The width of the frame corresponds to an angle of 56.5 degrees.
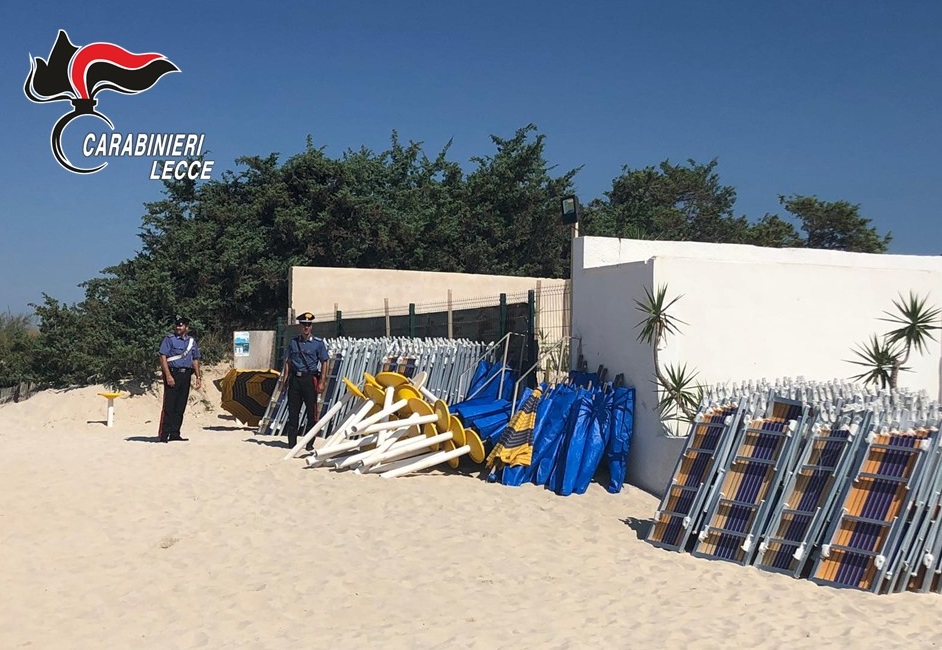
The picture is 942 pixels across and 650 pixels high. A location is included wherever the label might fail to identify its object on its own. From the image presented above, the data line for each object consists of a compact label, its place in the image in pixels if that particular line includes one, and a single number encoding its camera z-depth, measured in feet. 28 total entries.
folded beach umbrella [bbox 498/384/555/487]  33.47
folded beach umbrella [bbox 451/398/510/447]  35.09
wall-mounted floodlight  42.19
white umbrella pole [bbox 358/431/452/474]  33.68
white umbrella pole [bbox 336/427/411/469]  34.11
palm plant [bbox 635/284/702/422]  32.71
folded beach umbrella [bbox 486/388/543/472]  33.68
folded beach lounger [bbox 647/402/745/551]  26.73
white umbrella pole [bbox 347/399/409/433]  34.71
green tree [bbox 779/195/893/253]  107.45
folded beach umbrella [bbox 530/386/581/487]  33.86
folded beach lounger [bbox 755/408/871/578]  23.98
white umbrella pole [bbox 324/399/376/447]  34.83
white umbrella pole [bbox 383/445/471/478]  33.60
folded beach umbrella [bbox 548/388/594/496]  32.91
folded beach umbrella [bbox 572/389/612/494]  33.27
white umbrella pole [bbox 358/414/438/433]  34.12
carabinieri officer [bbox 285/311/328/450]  39.42
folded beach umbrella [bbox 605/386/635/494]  33.86
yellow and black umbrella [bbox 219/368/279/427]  51.08
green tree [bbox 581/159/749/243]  107.86
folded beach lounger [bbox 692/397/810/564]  25.31
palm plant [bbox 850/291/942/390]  32.22
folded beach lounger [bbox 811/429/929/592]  22.49
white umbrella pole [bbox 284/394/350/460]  36.81
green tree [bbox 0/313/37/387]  70.64
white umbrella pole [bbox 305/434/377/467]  34.37
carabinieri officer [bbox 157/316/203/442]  40.55
